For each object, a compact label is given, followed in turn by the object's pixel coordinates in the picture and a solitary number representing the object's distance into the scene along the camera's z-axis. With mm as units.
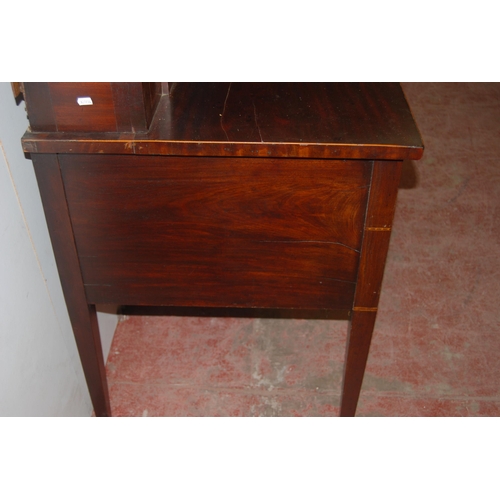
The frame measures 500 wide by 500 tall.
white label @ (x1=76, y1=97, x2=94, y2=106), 991
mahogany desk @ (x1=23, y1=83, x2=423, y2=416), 1006
